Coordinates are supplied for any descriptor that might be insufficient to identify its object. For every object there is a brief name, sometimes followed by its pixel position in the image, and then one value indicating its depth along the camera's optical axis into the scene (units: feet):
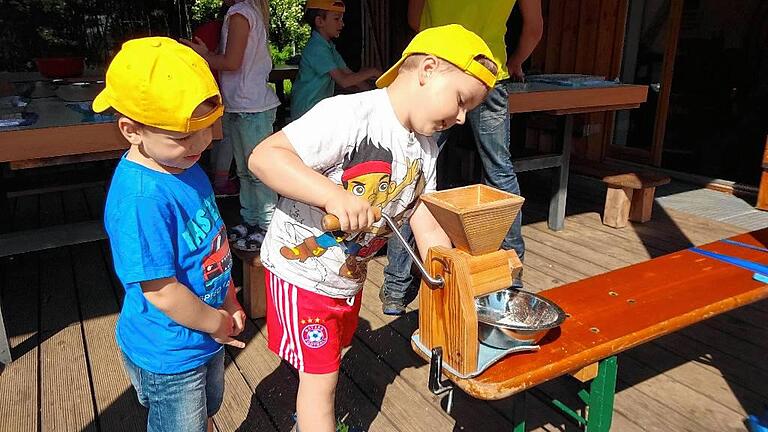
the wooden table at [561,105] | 11.44
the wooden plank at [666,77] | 18.04
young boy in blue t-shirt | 3.90
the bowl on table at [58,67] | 15.81
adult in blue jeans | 9.16
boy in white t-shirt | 4.36
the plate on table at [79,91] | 10.70
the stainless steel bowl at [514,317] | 4.73
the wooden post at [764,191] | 15.05
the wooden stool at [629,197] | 13.66
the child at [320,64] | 11.40
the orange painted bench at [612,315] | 4.72
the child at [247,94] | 10.07
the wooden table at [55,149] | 7.26
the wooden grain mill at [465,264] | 4.08
